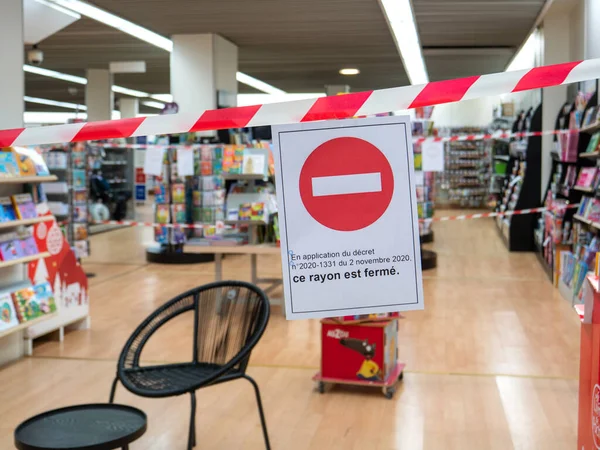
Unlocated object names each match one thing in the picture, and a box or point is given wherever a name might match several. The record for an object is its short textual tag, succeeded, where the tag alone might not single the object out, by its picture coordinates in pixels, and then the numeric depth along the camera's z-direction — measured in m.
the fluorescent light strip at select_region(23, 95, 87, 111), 21.47
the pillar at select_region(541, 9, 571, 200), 9.58
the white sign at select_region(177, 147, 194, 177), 9.66
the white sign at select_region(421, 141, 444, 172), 9.07
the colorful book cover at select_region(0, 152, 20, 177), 5.24
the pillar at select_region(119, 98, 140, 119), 20.69
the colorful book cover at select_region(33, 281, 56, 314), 5.46
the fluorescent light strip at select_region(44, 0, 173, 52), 8.45
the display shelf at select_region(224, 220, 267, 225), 6.97
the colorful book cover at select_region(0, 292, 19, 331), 5.05
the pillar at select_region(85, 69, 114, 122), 14.43
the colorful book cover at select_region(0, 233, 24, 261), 5.16
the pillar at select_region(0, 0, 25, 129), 5.22
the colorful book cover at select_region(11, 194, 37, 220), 5.35
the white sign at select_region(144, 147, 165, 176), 9.56
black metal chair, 3.26
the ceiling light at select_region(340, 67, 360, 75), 14.65
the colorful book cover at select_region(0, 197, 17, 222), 5.20
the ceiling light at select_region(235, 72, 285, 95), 15.63
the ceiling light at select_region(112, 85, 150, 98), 18.48
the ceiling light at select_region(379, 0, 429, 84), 8.54
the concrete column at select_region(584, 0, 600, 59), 6.70
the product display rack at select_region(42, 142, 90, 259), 8.99
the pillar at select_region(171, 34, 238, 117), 10.07
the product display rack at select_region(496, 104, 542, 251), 10.59
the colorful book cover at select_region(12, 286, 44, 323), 5.22
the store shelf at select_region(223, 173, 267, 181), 7.27
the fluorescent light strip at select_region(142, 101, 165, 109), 22.64
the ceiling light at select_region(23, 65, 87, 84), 14.47
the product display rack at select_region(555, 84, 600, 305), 6.71
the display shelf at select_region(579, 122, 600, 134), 6.65
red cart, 4.48
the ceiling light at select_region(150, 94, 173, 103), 20.36
